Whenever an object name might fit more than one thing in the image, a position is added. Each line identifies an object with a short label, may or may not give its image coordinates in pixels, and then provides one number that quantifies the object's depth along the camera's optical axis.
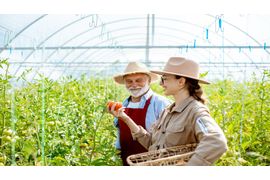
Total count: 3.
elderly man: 2.91
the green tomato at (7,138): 2.16
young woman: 2.10
